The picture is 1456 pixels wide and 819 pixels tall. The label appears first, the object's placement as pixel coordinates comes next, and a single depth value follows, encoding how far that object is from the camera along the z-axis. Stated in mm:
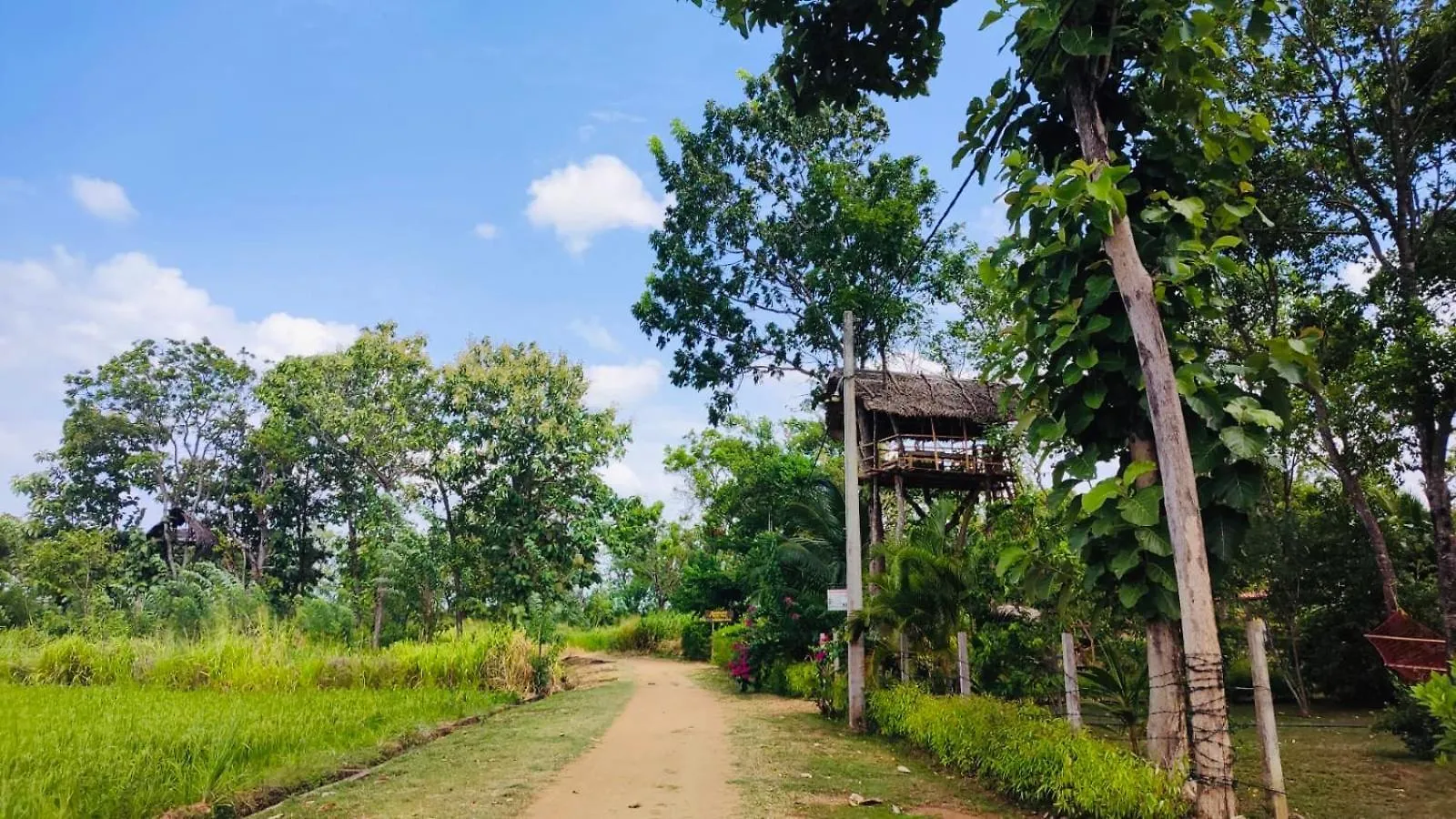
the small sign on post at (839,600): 10883
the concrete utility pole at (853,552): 10664
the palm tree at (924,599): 9758
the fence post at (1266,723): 4824
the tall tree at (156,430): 32750
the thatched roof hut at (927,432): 16453
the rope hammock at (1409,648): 8711
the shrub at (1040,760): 4934
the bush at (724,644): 21836
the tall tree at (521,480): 18875
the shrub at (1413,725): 7953
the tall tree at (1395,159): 8961
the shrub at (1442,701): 3693
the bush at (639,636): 31578
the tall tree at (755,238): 19156
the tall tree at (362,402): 27453
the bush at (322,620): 20672
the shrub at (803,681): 14250
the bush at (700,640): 28109
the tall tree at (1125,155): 4711
